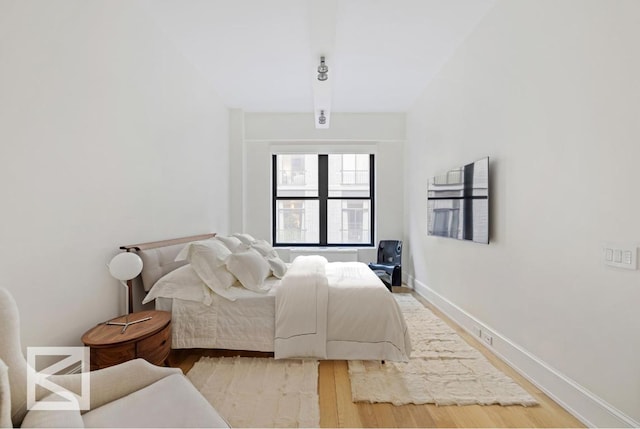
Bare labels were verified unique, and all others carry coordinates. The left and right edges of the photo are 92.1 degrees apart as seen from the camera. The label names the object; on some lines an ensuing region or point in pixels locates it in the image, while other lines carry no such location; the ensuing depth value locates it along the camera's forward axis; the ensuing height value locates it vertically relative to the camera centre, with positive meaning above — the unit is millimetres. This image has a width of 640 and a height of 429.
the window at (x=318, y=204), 5664 +112
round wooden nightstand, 1766 -794
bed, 2410 -815
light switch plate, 1517 -221
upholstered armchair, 1048 -746
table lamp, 1976 -381
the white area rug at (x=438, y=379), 2000 -1218
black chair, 4711 -816
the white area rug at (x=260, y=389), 1831 -1229
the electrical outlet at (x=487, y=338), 2680 -1122
